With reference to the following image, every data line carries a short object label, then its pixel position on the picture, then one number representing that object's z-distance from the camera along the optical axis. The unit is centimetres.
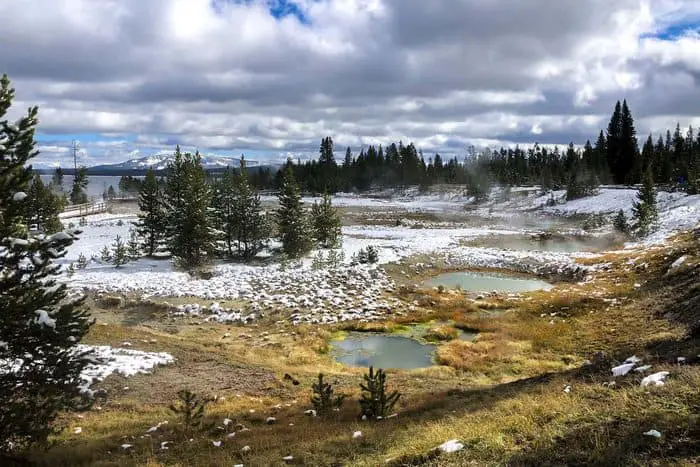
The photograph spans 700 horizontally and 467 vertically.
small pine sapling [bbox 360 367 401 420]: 1271
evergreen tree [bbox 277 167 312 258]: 3978
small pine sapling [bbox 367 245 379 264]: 3788
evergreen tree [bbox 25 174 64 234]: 4920
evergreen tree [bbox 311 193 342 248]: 4597
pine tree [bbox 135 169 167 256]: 3954
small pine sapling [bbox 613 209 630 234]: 5258
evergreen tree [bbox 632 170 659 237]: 4684
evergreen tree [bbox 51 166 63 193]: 12838
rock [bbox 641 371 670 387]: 925
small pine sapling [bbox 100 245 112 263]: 3638
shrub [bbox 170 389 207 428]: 1232
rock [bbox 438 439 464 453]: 807
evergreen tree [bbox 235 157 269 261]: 4034
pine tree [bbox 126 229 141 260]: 3766
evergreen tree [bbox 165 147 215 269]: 3375
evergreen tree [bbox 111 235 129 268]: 3431
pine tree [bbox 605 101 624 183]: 9031
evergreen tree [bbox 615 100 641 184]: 8484
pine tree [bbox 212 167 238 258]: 4078
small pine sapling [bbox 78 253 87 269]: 3462
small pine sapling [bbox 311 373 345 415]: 1348
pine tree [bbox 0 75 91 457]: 918
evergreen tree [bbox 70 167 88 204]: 10428
